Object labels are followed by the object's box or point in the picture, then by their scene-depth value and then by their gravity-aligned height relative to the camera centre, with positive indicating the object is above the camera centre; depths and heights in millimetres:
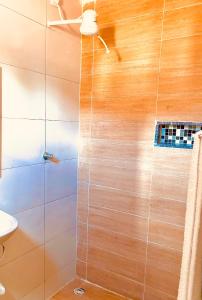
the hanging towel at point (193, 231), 854 -367
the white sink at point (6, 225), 1108 -514
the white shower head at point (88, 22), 1475 +672
